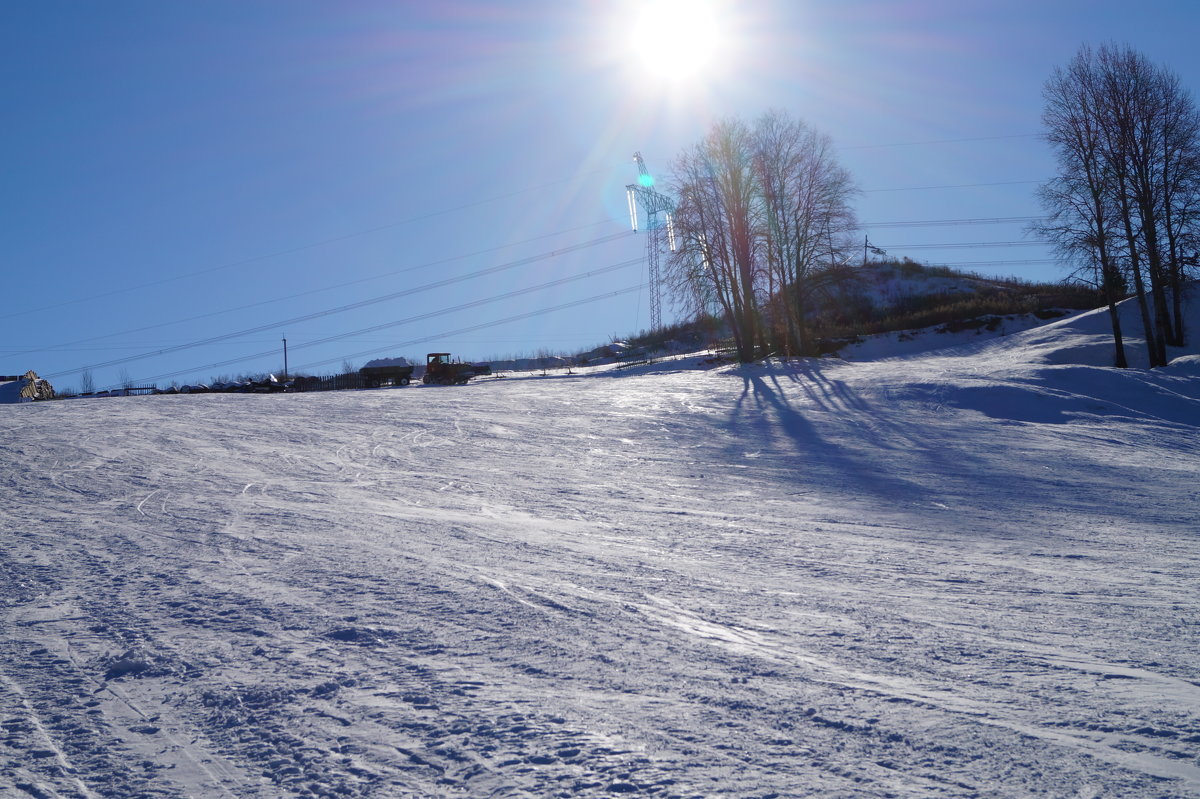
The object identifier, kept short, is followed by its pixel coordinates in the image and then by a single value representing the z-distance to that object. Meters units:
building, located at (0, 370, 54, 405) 41.28
